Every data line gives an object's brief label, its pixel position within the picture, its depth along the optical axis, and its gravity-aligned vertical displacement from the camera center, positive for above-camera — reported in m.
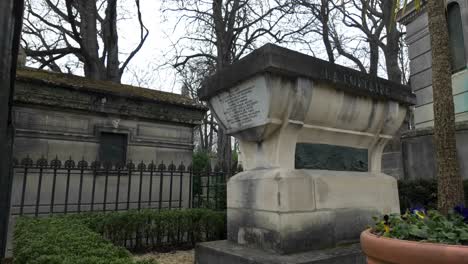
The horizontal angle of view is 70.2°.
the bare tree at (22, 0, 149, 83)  17.41 +7.25
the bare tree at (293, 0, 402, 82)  17.75 +8.23
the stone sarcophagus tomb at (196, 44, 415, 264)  3.86 +0.26
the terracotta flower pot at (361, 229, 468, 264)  2.00 -0.50
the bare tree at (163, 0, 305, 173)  17.81 +8.04
